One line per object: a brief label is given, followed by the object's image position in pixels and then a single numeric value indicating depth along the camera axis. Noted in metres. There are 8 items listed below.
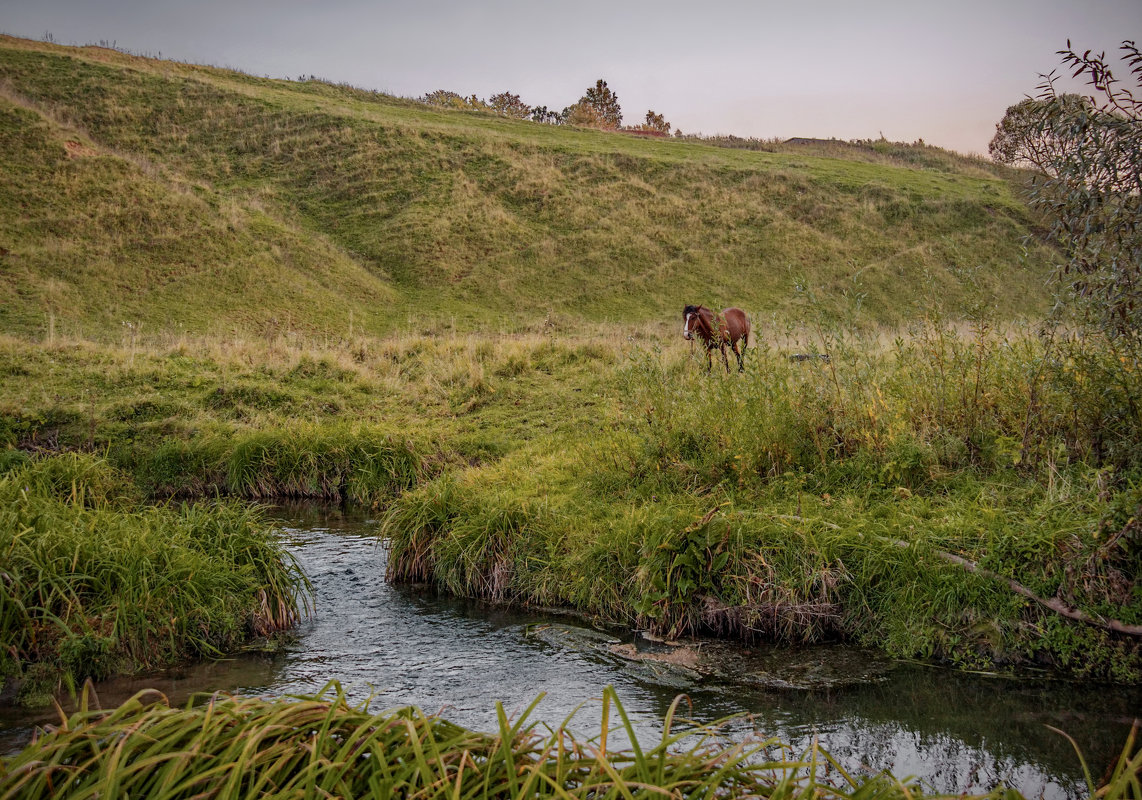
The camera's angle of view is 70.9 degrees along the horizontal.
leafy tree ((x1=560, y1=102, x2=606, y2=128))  74.88
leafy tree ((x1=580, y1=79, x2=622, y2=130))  83.05
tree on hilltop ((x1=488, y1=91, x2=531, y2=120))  81.31
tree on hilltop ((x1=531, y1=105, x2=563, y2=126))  75.12
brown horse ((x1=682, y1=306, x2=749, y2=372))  14.86
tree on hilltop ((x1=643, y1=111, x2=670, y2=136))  79.44
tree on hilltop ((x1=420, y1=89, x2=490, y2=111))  68.62
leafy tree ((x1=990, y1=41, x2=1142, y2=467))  5.30
